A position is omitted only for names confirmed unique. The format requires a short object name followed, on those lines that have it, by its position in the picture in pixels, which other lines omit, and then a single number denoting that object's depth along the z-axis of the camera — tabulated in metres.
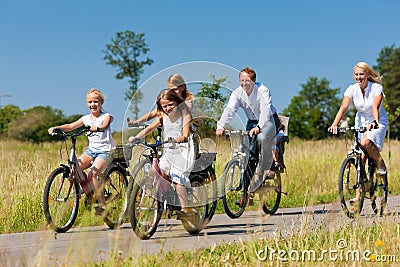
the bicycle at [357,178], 15.15
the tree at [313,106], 96.51
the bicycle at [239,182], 14.96
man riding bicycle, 15.10
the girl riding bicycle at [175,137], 12.38
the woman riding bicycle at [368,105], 15.59
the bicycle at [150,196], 11.68
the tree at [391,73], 126.38
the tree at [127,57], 71.55
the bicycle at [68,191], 12.86
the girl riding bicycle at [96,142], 13.68
